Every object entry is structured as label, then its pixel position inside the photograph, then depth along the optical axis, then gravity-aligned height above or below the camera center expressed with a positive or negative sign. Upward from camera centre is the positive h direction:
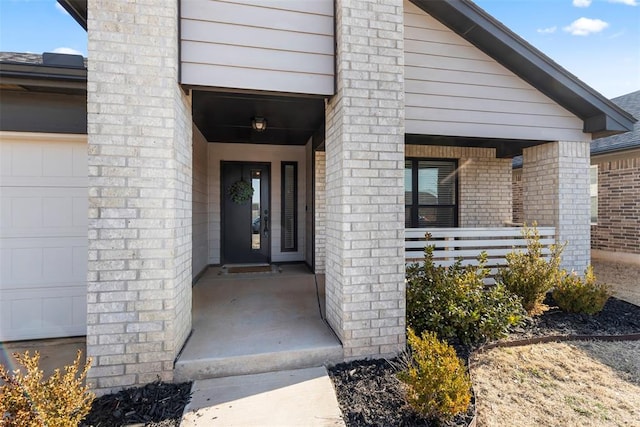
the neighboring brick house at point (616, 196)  7.20 +0.43
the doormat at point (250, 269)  6.09 -1.19
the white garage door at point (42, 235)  3.34 -0.26
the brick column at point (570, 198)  4.88 +0.24
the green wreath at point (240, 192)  6.59 +0.46
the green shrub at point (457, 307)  3.12 -1.03
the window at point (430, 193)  6.23 +0.41
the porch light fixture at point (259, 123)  4.55 +1.39
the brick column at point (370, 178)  2.88 +0.34
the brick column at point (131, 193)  2.43 +0.16
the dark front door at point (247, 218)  6.81 -0.13
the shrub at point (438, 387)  2.06 -1.22
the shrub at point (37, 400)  1.62 -1.08
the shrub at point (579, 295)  4.04 -1.13
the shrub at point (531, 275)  3.92 -0.84
